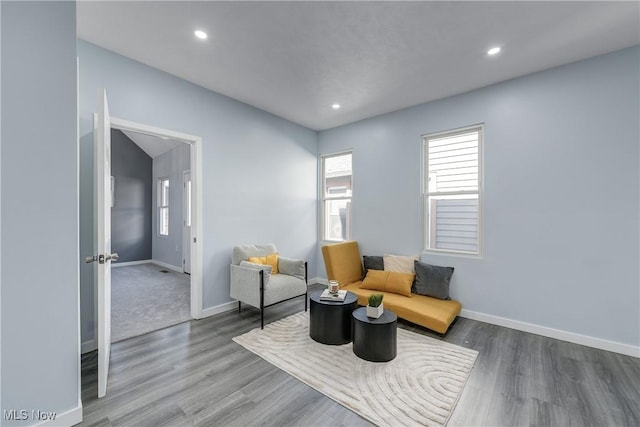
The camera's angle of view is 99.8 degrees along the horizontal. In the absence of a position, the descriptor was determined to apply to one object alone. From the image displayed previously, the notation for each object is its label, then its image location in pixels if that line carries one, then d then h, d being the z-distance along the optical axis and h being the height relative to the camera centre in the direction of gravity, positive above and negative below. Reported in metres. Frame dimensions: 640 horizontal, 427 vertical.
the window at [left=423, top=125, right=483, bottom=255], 3.45 +0.29
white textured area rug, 1.81 -1.33
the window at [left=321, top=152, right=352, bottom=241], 4.80 +0.28
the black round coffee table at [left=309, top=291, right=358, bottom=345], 2.69 -1.11
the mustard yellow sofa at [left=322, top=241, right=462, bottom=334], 2.91 -1.06
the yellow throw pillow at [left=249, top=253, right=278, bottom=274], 3.52 -0.66
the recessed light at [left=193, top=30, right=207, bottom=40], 2.33 +1.55
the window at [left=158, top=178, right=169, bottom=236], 6.70 +0.11
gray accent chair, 3.08 -0.85
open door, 1.86 -0.26
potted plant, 2.48 -0.88
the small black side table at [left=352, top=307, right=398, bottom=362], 2.37 -1.14
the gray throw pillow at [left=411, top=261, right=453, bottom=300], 3.40 -0.88
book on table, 2.79 -0.90
